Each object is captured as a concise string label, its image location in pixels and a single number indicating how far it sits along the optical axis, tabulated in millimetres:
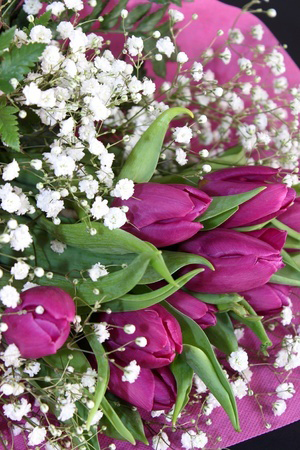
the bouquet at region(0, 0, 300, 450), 583
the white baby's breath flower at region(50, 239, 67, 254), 654
